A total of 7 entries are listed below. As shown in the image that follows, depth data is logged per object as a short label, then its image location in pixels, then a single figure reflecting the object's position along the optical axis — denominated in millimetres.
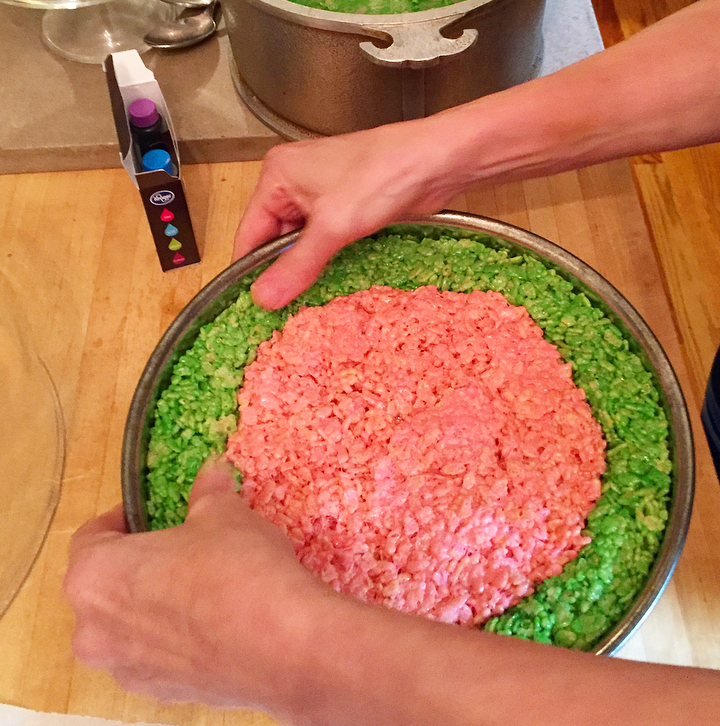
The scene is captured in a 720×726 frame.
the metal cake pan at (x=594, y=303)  574
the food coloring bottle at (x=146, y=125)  883
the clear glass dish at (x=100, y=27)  1174
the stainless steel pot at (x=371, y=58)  769
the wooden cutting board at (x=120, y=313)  710
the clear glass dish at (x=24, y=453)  769
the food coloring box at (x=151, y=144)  847
